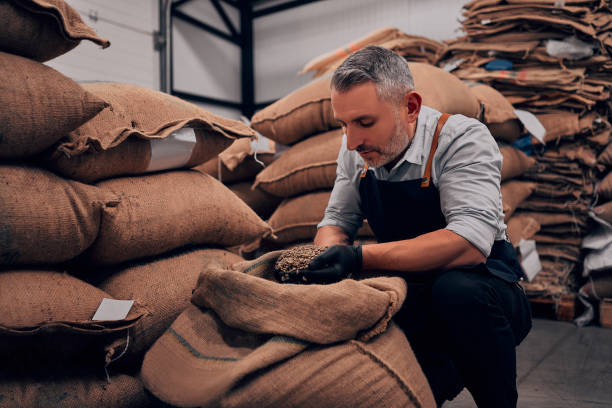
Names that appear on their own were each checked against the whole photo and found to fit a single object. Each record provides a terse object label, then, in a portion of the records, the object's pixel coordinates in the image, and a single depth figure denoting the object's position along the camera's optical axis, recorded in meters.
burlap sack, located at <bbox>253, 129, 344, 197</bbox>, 2.18
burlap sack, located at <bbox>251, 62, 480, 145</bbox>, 1.97
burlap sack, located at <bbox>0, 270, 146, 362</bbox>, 1.03
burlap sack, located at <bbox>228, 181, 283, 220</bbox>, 2.77
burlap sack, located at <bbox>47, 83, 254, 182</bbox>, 1.25
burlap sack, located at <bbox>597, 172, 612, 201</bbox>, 2.83
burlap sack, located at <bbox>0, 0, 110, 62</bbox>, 1.09
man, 1.10
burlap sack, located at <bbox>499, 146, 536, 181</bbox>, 2.49
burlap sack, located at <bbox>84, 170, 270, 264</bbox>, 1.32
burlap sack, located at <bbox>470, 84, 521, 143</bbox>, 2.37
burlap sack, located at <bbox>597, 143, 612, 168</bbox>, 2.90
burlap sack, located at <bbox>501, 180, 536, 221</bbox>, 2.44
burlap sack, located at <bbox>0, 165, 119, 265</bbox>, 1.08
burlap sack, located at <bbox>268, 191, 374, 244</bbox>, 2.27
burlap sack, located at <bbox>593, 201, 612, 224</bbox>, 2.77
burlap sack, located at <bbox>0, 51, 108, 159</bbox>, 1.09
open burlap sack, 0.87
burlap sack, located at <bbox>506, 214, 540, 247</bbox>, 2.54
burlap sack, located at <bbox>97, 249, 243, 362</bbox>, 1.26
